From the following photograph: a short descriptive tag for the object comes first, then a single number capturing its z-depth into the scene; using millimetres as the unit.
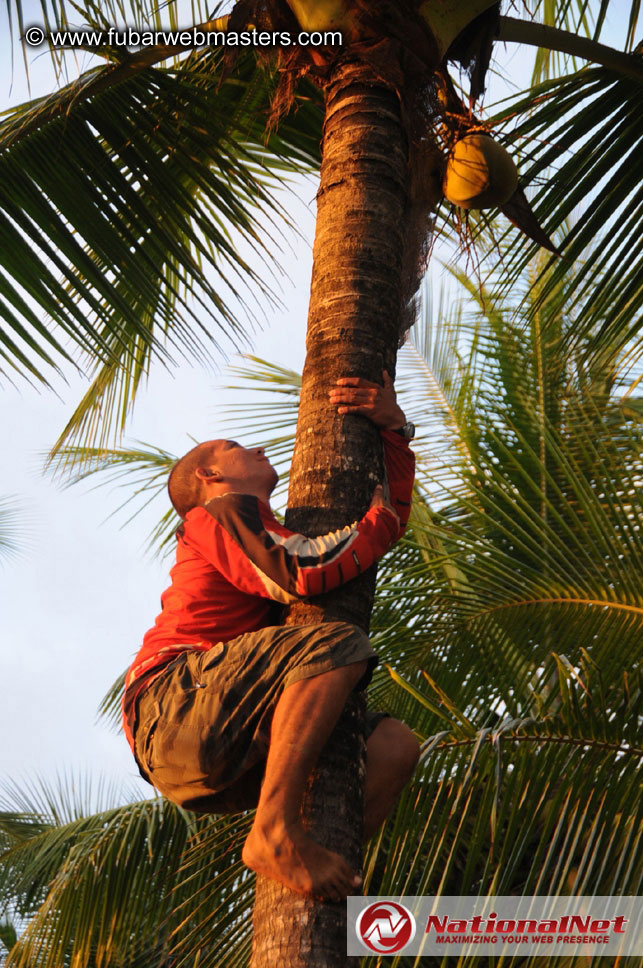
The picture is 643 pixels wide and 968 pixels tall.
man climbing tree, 4297
